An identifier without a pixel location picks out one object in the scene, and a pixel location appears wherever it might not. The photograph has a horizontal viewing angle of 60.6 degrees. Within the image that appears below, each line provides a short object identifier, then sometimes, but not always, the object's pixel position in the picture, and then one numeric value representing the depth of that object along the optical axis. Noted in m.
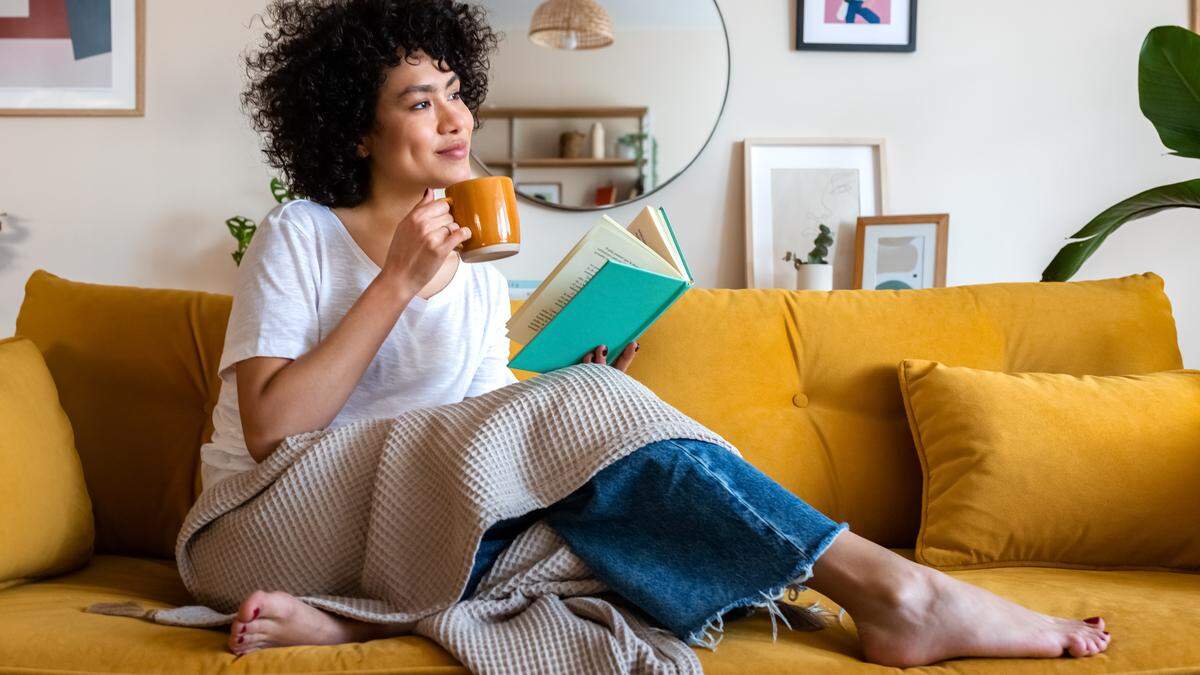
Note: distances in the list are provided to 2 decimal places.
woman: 1.12
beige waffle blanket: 1.13
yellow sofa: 1.67
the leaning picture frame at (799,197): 2.41
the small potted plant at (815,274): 2.27
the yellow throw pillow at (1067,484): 1.53
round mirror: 2.35
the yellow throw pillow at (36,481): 1.36
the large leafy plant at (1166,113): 1.96
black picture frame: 2.40
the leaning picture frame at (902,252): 2.36
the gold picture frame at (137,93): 2.37
